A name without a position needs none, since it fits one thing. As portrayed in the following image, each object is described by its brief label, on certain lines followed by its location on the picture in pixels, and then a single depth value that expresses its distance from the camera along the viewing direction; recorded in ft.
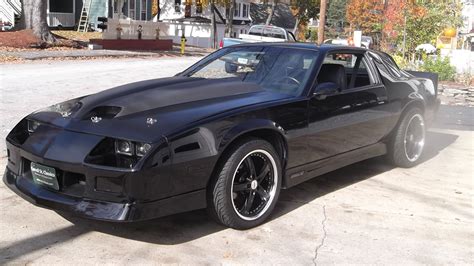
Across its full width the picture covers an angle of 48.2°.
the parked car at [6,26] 100.00
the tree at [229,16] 126.82
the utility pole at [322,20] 63.27
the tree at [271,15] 157.52
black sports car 11.87
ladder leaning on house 119.57
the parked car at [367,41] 98.05
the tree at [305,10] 172.96
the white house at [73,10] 117.60
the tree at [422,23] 74.08
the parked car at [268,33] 81.56
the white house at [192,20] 141.69
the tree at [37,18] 74.79
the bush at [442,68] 50.26
